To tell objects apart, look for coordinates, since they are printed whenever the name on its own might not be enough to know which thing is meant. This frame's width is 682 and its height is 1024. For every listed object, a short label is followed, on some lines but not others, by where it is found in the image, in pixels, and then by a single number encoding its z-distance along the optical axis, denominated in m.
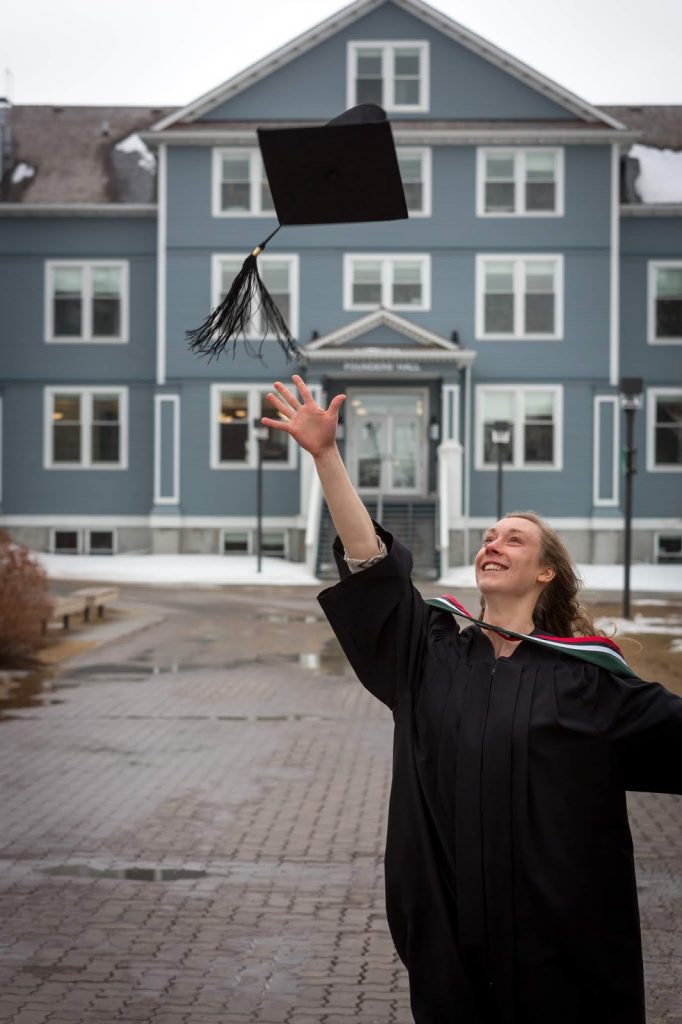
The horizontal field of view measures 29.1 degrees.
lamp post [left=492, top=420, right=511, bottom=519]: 29.75
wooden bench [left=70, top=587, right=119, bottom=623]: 20.08
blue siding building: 32.75
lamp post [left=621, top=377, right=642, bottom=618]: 21.61
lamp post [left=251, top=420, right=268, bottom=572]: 29.83
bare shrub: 15.09
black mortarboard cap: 3.80
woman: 2.91
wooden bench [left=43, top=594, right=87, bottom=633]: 18.16
